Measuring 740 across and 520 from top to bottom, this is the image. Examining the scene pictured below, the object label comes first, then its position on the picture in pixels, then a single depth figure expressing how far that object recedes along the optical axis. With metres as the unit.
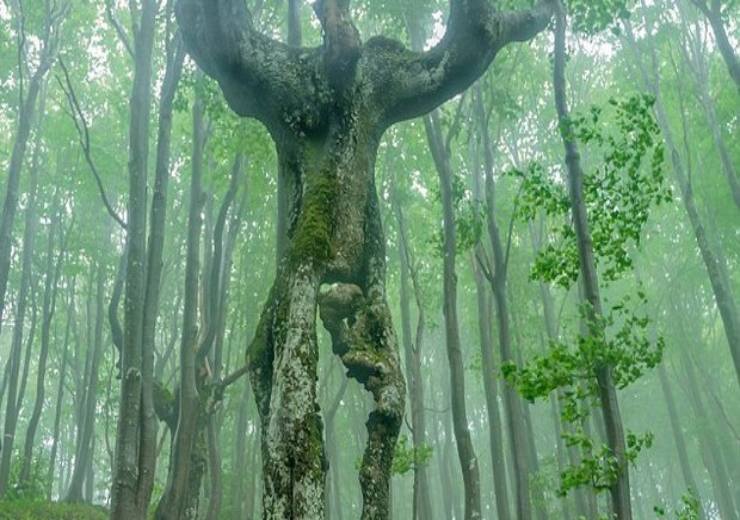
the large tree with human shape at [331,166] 5.91
